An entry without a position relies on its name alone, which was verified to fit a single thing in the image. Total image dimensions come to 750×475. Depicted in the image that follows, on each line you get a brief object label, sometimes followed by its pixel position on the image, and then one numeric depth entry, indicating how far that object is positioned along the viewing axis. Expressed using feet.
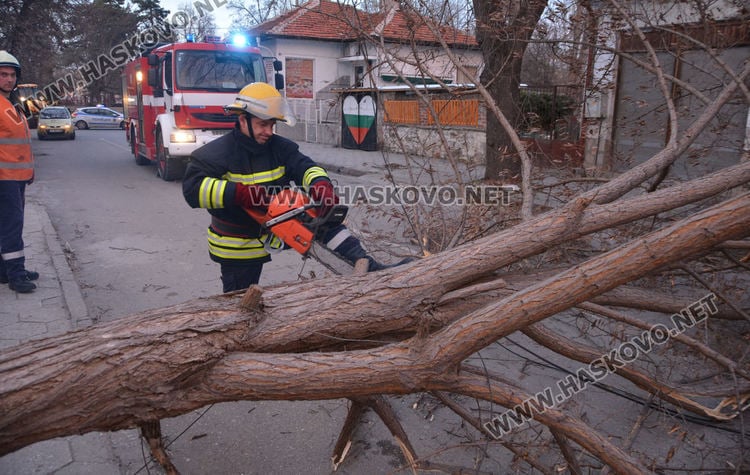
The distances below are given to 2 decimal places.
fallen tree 5.98
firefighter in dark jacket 9.79
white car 97.09
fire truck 34.04
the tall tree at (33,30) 55.77
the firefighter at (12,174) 14.89
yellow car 71.87
